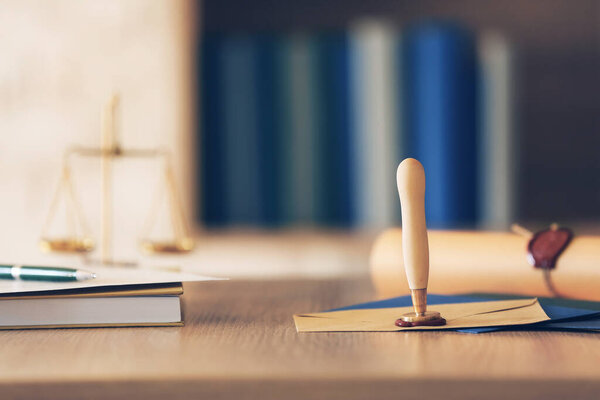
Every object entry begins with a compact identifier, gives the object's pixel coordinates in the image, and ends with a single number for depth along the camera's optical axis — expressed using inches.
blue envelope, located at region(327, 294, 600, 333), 37.9
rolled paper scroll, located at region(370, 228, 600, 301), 41.7
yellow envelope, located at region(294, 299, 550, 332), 37.8
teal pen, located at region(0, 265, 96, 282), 38.8
